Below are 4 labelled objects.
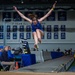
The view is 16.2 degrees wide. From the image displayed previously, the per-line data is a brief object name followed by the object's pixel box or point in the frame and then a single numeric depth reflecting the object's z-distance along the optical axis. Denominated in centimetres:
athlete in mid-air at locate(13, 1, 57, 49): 785
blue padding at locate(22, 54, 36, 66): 1106
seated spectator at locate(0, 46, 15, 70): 814
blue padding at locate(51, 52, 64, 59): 1877
